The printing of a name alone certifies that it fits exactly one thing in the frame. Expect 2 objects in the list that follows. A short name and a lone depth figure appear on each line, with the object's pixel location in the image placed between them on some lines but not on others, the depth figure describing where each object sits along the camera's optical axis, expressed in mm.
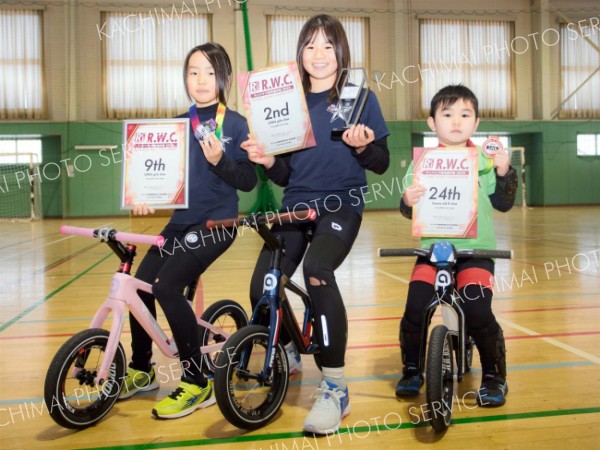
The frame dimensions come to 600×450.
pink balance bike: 2262
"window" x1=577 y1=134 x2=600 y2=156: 20391
